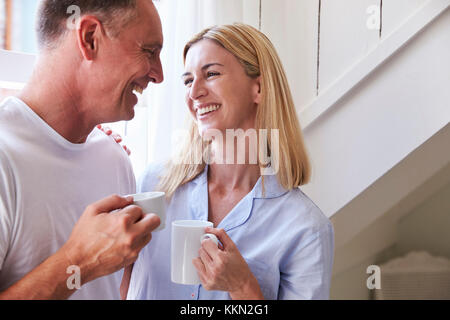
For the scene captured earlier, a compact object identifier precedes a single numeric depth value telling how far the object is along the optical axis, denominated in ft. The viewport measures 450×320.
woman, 2.52
